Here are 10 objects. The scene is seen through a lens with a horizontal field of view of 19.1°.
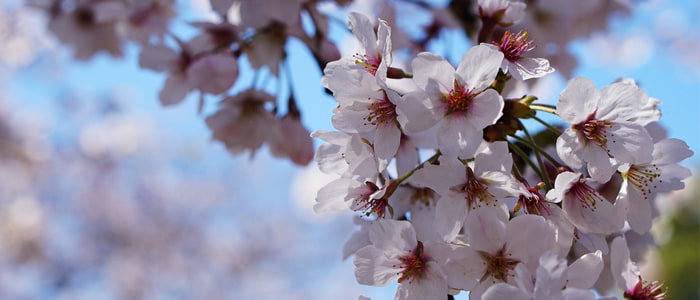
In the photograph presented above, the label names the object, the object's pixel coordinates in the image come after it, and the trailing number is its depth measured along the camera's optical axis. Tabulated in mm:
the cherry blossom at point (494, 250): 637
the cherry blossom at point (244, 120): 781
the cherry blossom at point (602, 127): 646
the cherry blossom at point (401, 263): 648
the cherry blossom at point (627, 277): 657
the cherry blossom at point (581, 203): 645
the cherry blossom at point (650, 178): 660
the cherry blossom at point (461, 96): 644
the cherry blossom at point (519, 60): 649
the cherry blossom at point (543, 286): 622
